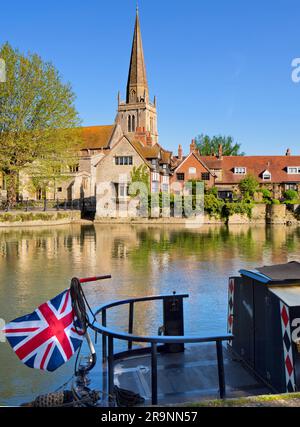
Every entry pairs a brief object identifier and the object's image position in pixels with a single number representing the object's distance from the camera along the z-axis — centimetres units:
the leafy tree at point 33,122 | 4641
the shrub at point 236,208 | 5750
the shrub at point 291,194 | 6391
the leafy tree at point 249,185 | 6419
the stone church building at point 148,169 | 6056
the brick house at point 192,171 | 6738
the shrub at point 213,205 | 5712
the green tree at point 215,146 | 10869
